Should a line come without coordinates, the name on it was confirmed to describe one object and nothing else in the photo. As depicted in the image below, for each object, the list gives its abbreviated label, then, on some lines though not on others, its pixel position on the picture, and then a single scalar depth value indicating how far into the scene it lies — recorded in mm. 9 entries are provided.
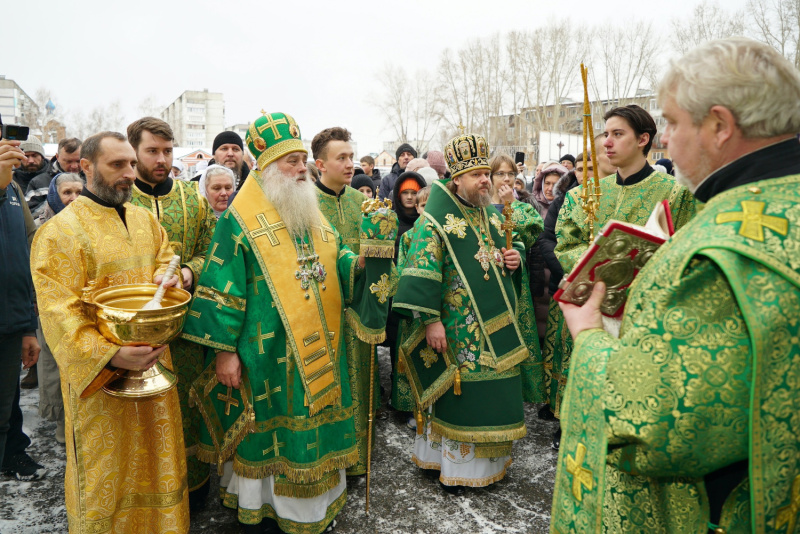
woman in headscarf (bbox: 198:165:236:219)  4434
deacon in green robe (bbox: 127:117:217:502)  3375
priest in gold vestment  2516
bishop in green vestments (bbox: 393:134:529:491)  3699
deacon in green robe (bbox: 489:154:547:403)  4707
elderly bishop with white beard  2996
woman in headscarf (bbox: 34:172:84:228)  4754
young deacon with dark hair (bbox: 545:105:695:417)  3564
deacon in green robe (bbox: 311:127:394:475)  4609
